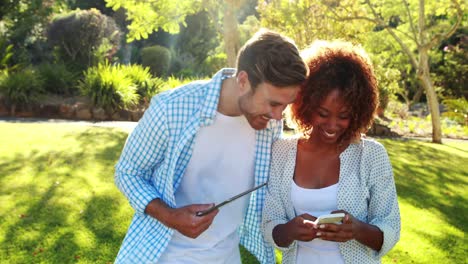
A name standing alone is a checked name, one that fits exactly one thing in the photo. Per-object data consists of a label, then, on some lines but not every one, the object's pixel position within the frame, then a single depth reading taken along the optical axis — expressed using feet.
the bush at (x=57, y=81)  46.01
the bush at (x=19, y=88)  40.70
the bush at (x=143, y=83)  44.96
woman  7.39
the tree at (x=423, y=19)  41.98
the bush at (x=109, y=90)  41.81
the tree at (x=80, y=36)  53.31
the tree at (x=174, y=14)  40.78
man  6.88
